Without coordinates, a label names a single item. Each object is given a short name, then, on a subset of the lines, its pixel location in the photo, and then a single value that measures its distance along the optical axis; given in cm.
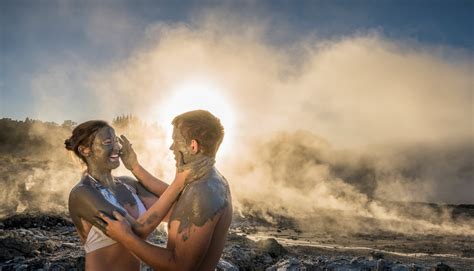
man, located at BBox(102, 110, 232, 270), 253
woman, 275
